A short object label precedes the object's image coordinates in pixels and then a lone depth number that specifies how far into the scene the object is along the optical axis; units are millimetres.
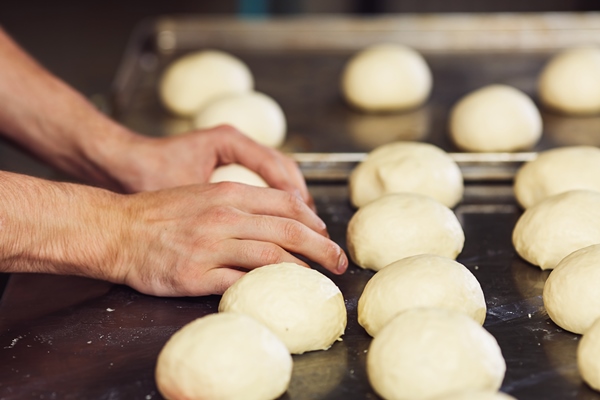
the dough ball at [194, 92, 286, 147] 1340
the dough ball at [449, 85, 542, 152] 1320
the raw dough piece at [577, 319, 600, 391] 950
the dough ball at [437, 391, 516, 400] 901
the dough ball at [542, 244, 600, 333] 1007
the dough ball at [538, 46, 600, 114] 1403
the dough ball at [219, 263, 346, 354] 995
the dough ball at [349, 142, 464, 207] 1196
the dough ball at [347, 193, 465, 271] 1102
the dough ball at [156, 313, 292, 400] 939
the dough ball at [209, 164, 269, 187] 1172
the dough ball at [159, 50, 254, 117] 1437
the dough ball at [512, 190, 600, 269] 1094
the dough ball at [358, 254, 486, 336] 1008
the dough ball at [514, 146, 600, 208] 1181
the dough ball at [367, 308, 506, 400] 934
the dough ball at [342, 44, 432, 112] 1427
